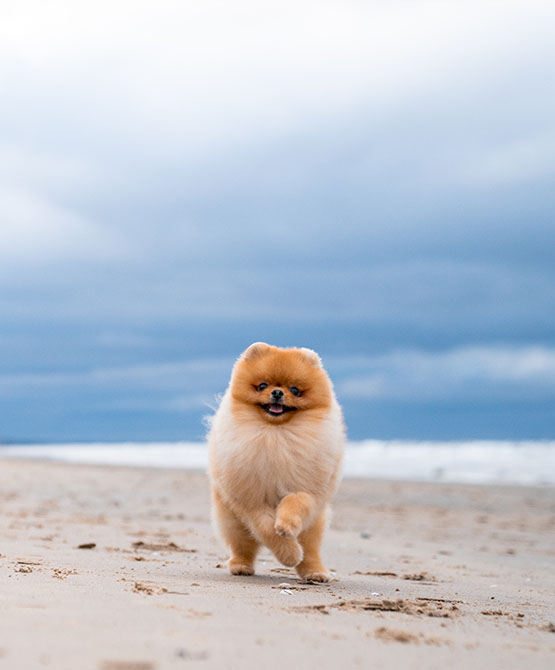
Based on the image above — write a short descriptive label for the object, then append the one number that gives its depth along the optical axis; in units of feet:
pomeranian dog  17.22
